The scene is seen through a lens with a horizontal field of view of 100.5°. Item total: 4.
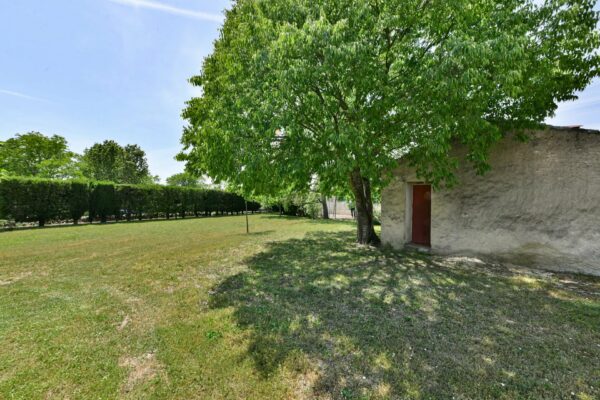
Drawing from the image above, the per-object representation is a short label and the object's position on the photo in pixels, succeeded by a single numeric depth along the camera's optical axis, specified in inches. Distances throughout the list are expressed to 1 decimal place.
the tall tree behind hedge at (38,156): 957.2
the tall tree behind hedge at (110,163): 1349.7
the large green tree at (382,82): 181.5
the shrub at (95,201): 558.3
